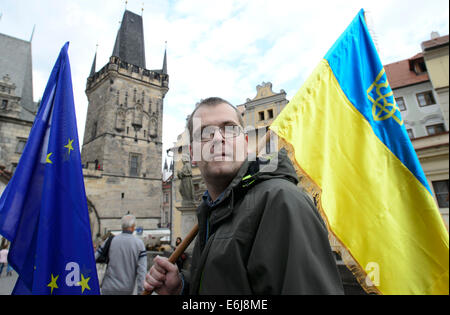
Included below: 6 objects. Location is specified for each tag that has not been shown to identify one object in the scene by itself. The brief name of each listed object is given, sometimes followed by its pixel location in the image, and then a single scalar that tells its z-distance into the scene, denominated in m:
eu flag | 2.00
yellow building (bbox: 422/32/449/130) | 14.55
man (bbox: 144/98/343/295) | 0.76
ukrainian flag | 1.57
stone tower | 23.02
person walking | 3.29
